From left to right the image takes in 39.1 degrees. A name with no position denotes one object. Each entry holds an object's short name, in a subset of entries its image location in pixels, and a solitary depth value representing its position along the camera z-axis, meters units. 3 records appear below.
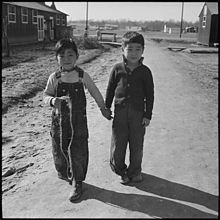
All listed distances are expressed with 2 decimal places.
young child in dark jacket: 2.70
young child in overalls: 2.65
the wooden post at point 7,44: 15.09
